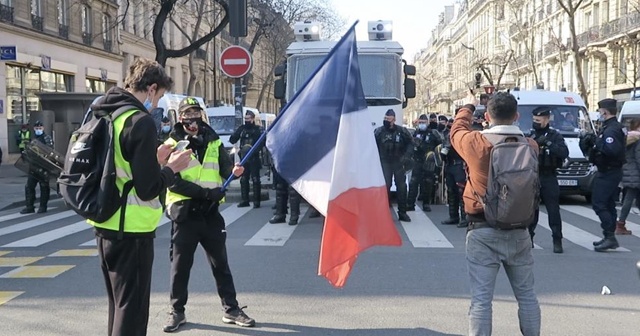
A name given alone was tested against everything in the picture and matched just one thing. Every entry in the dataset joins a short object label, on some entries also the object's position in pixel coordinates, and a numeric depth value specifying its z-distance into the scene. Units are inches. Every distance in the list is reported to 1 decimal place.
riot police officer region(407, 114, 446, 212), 496.4
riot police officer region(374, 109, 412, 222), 441.7
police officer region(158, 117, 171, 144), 622.6
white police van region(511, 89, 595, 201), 533.3
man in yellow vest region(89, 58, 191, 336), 132.9
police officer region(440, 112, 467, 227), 428.1
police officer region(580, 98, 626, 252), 322.0
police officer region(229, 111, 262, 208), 506.6
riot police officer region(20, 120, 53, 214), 493.7
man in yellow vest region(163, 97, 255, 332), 204.1
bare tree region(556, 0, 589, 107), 1022.4
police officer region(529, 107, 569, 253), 305.1
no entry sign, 535.8
